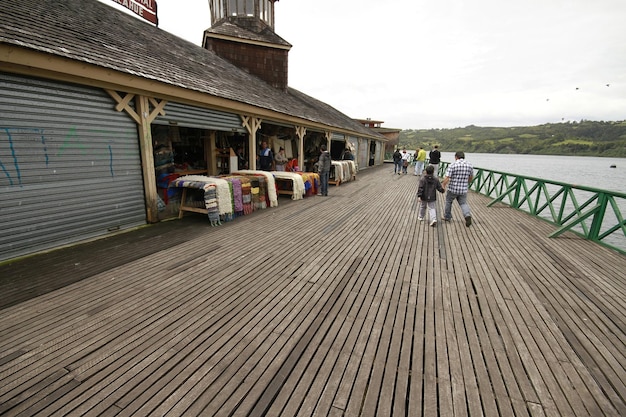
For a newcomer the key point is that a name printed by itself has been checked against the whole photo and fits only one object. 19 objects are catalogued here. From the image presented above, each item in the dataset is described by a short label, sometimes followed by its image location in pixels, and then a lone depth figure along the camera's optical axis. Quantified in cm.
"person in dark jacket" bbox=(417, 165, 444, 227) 666
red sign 898
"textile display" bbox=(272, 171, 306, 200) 956
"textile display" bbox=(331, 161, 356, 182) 1377
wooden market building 409
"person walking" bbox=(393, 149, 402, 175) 2080
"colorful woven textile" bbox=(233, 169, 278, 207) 829
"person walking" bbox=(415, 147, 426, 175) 1635
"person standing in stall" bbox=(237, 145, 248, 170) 1112
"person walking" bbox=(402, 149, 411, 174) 2061
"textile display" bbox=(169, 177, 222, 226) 617
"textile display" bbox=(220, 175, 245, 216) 690
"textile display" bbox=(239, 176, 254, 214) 729
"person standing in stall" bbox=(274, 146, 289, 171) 1242
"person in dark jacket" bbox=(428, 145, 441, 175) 1410
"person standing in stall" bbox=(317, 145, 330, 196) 1011
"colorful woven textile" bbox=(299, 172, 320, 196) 1033
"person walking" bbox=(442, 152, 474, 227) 661
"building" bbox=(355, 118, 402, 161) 4050
